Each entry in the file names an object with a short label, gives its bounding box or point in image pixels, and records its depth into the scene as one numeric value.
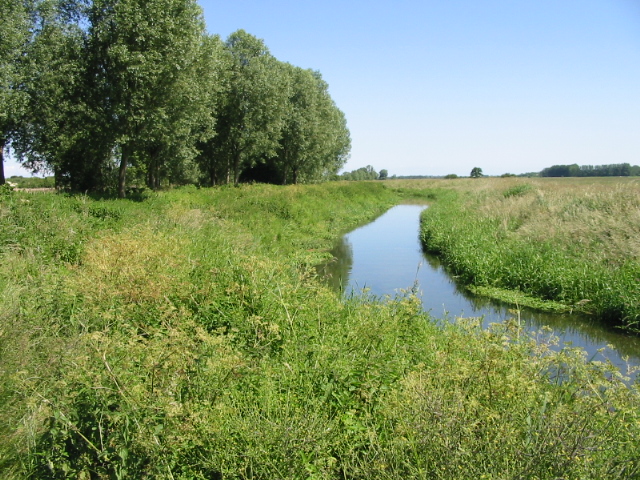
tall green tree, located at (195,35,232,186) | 21.55
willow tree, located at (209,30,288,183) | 29.56
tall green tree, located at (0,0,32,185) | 15.70
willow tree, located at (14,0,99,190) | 17.41
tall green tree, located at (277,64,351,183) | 39.66
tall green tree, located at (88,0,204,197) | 17.08
